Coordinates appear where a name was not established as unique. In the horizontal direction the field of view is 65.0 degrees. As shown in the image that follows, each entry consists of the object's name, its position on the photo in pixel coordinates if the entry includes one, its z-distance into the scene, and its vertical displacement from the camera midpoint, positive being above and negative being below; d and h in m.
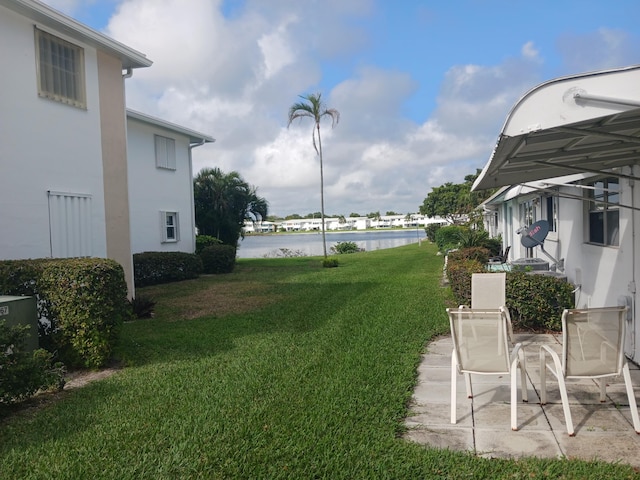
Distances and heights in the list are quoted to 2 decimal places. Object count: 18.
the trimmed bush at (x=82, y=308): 6.42 -0.99
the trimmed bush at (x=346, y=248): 36.88 -1.86
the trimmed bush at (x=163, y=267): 16.16 -1.30
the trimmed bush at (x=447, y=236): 26.23 -0.92
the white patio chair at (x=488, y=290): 7.54 -1.09
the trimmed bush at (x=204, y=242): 21.07 -0.61
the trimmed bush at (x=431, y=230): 43.93 -0.93
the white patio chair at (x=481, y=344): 4.48 -1.14
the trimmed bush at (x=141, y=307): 10.41 -1.63
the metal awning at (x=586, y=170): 2.96 +0.54
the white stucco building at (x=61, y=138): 8.77 +1.84
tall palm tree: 22.95 +5.21
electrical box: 5.91 -0.97
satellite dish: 10.35 -0.36
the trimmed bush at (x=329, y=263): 21.97 -1.75
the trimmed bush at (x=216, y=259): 19.92 -1.27
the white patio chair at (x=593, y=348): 4.18 -1.13
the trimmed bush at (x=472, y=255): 12.66 -0.93
